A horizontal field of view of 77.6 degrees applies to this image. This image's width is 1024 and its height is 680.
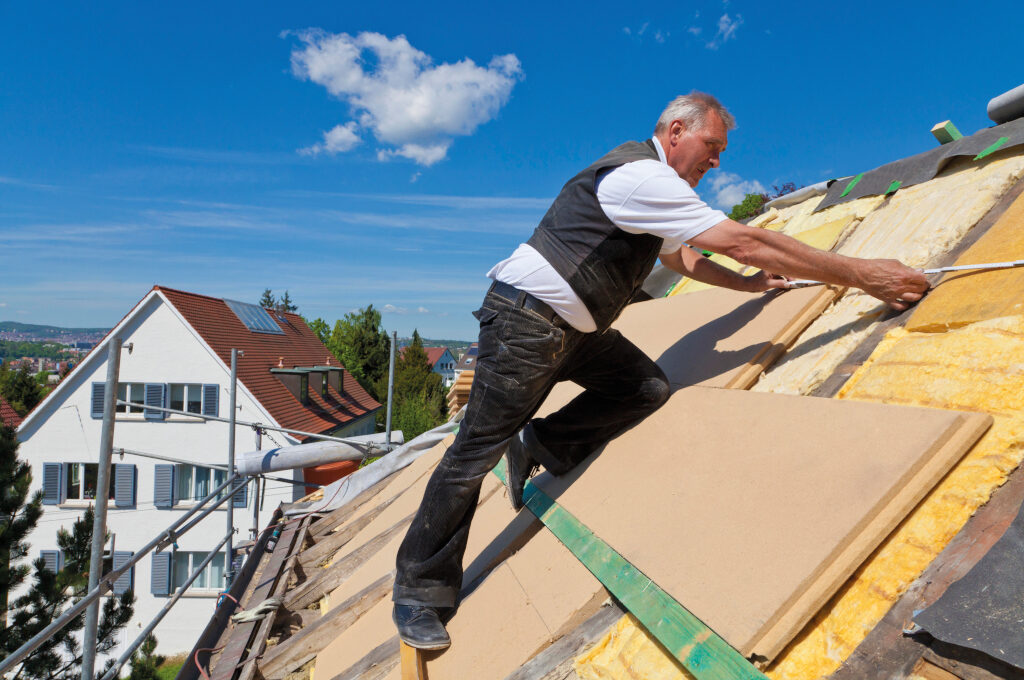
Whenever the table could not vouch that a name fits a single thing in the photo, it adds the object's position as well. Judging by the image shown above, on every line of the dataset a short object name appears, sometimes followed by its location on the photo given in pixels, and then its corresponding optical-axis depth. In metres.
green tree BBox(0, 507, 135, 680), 7.26
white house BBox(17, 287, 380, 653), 17.64
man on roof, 1.92
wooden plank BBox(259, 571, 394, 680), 2.32
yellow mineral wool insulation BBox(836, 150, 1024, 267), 2.29
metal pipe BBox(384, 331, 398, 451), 10.18
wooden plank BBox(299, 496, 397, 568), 3.80
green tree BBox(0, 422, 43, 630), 7.08
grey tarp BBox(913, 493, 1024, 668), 0.93
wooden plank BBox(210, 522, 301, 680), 2.35
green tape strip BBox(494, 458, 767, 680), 1.11
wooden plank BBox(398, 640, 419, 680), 1.79
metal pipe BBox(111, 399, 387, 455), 7.69
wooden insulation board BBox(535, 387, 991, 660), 1.16
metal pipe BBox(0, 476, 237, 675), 2.39
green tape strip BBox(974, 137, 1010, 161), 2.54
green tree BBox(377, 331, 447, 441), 25.89
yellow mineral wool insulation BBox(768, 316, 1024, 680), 1.11
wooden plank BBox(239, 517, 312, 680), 2.29
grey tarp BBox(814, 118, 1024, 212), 2.64
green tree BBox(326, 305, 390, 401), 39.34
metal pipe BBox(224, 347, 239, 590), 6.77
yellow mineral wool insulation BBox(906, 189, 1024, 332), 1.68
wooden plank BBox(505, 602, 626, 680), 1.41
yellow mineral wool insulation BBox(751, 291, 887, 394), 2.07
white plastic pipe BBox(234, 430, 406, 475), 6.84
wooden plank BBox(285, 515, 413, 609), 3.07
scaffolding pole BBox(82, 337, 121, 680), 3.18
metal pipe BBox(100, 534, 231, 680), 3.57
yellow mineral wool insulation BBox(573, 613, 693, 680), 1.24
